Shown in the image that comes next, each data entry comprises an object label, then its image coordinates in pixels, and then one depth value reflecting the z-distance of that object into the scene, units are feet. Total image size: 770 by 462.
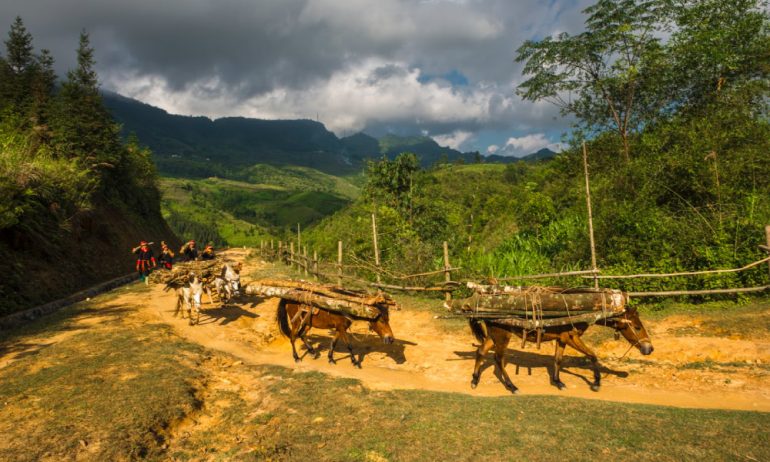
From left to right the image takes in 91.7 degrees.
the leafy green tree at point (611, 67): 59.93
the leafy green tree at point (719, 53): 54.54
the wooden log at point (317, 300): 28.66
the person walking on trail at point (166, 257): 52.65
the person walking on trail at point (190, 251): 48.09
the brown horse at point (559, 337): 24.29
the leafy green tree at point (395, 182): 83.71
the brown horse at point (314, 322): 29.30
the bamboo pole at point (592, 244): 34.09
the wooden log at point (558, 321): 23.45
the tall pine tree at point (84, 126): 87.81
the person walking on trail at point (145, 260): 59.11
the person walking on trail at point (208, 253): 47.55
